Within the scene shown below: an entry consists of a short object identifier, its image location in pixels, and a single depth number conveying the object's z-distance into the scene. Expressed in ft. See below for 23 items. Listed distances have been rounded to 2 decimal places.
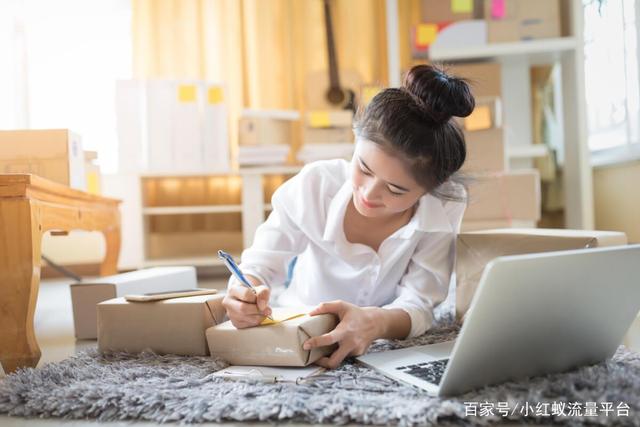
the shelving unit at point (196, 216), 9.92
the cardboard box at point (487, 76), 7.27
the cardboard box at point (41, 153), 4.64
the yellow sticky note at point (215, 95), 9.00
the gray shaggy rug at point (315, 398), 2.23
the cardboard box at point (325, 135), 8.91
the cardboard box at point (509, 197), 6.68
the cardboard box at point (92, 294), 4.42
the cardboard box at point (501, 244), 3.32
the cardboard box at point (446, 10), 7.42
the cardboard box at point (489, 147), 6.79
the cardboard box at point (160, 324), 3.32
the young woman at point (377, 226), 3.14
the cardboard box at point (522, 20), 7.28
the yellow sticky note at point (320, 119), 8.78
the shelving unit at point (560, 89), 7.21
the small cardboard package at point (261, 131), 8.73
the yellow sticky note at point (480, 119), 6.76
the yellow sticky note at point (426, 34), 7.50
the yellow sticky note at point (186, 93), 8.86
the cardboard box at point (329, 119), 8.79
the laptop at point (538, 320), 2.11
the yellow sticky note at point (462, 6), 7.39
